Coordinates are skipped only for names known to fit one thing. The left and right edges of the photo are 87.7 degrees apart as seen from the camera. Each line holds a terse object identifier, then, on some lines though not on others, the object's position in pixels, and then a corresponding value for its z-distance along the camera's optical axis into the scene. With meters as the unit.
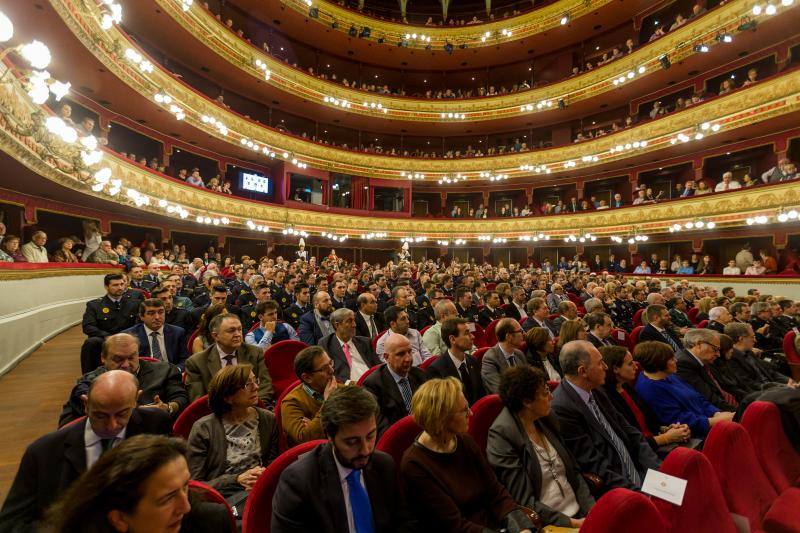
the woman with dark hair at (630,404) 2.46
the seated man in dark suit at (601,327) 4.12
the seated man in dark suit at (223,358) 2.76
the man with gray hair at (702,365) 3.13
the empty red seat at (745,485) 1.67
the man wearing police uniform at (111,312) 3.79
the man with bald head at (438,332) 4.16
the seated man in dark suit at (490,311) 5.70
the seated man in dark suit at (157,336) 3.27
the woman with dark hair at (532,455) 1.83
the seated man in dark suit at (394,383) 2.51
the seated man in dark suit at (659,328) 4.33
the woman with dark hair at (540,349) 3.34
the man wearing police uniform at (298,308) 5.29
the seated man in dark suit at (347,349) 3.45
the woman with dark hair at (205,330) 3.44
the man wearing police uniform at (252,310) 4.97
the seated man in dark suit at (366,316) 4.56
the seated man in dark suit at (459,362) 3.02
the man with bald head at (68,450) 1.47
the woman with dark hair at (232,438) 1.82
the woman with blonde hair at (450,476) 1.54
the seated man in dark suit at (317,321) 4.29
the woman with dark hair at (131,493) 0.98
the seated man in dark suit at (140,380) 2.22
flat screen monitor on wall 16.61
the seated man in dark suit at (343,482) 1.36
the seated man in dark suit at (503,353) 3.15
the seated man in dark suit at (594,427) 2.11
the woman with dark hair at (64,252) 7.88
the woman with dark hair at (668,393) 2.61
